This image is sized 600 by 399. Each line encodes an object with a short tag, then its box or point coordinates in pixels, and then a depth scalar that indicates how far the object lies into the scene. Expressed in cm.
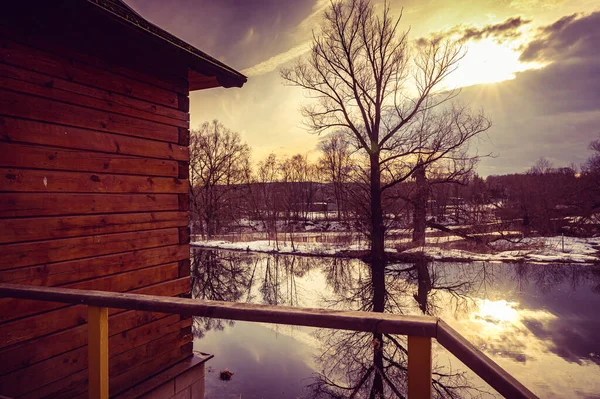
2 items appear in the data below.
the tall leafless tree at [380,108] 1622
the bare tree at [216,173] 3822
